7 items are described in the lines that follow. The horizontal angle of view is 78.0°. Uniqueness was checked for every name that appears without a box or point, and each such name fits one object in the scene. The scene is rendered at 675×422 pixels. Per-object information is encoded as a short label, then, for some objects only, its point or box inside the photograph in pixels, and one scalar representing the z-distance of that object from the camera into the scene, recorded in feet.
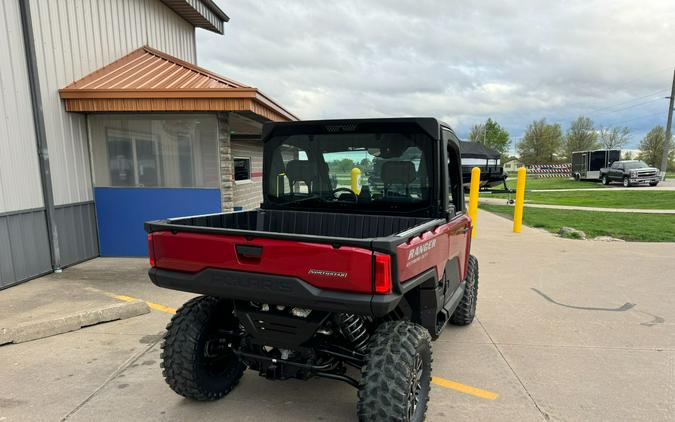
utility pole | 100.12
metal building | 19.56
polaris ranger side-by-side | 7.57
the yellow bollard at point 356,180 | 11.85
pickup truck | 86.58
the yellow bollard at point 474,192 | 36.22
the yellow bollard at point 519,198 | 35.32
